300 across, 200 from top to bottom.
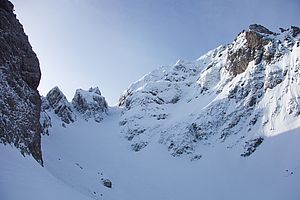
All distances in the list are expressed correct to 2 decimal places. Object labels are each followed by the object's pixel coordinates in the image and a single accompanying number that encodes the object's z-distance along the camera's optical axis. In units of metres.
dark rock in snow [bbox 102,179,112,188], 34.62
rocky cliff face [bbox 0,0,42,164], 20.12
